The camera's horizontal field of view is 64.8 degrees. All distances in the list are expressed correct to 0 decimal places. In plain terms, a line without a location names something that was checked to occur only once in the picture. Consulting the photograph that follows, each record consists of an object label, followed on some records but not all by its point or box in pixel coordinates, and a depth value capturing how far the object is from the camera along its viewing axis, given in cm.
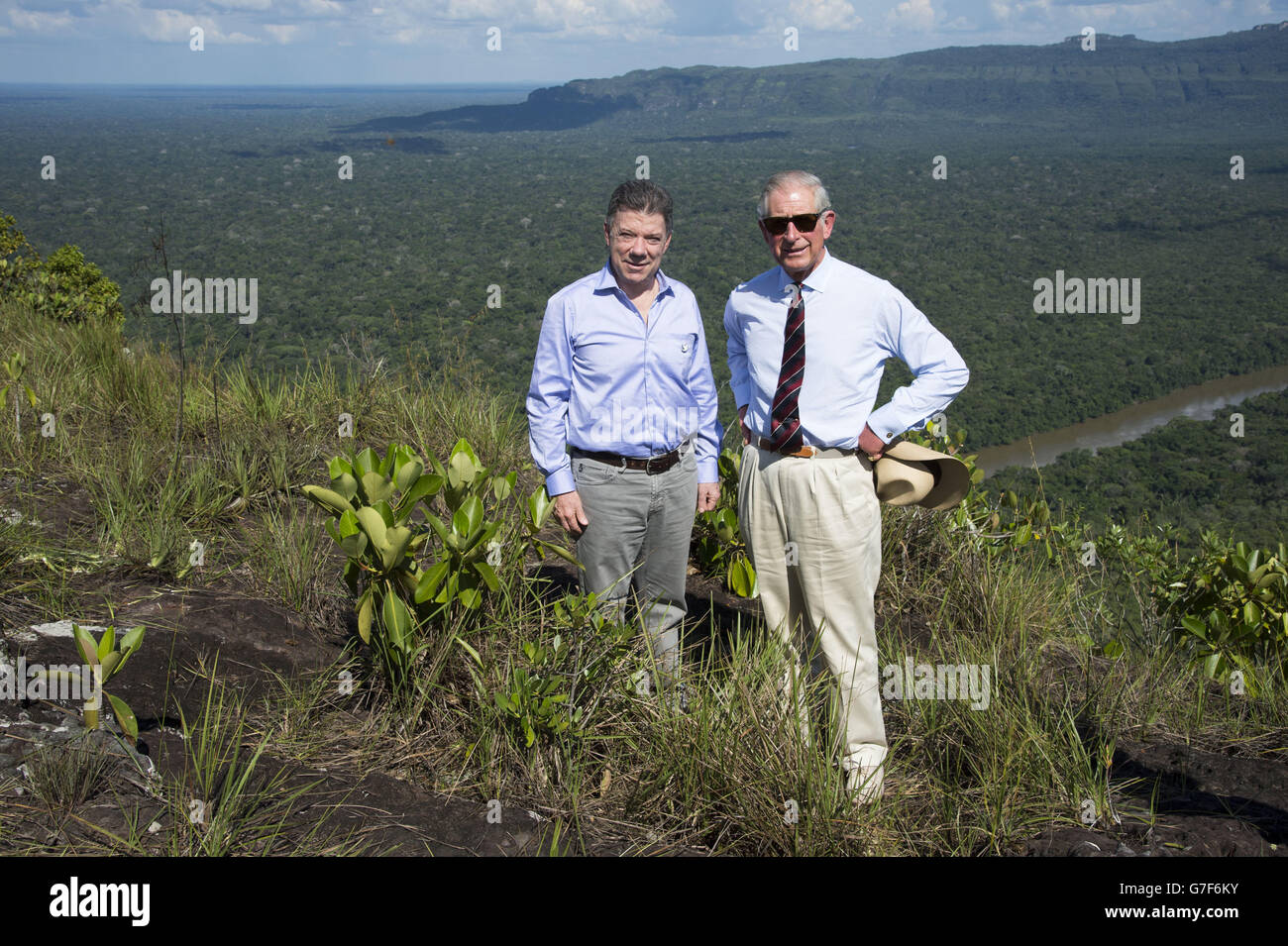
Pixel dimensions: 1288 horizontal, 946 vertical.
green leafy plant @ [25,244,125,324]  670
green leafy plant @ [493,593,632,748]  256
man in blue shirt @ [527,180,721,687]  287
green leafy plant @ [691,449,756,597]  396
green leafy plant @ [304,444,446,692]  256
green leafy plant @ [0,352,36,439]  420
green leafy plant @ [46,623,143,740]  235
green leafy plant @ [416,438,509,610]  268
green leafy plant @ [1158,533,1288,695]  386
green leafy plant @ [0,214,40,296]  712
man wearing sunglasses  276
